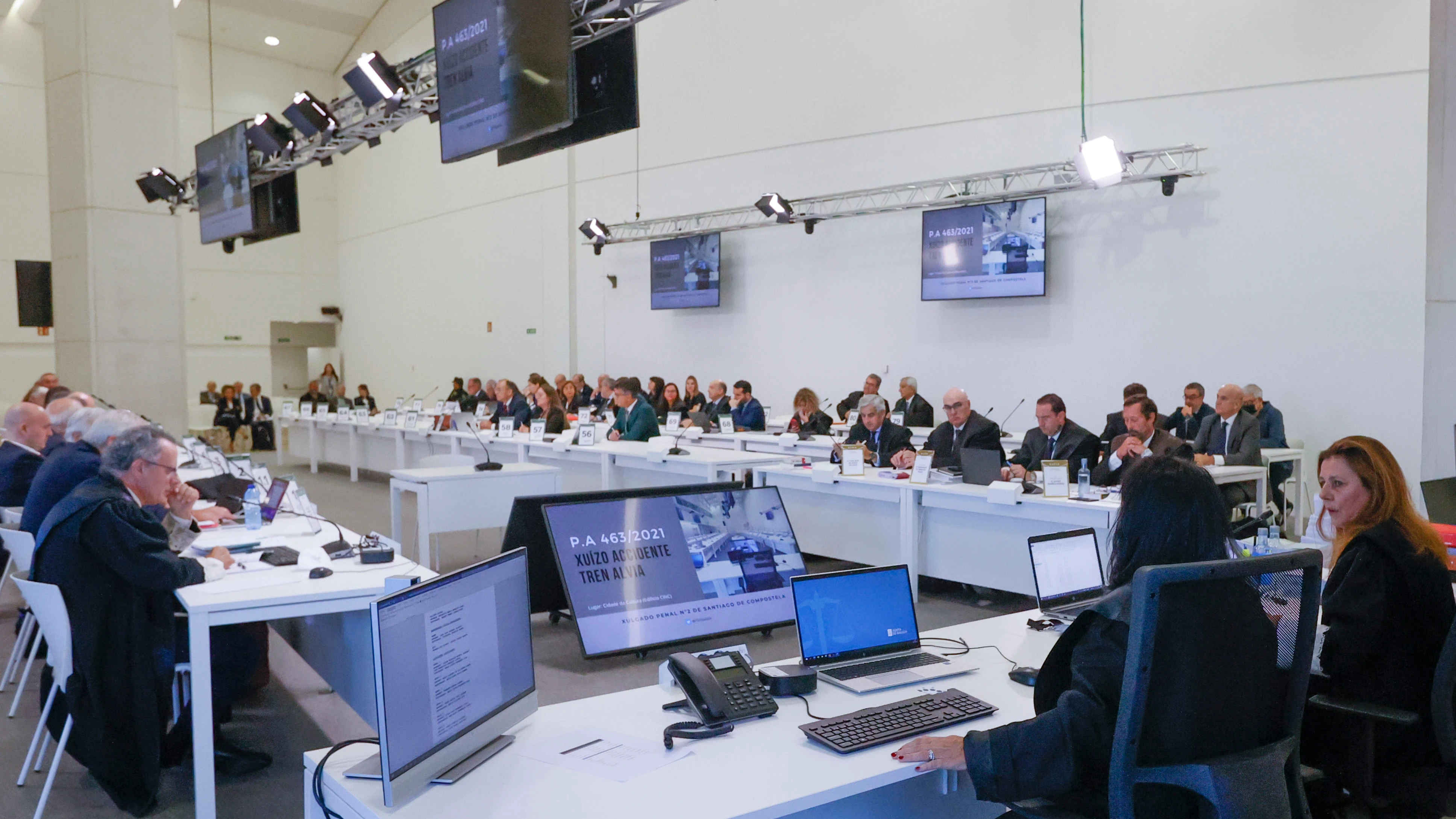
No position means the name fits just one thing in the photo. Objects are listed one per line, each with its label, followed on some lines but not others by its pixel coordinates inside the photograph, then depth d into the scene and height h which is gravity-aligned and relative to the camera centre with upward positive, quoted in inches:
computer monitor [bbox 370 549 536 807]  58.9 -19.8
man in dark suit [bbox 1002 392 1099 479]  228.2 -16.6
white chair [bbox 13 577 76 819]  105.5 -26.8
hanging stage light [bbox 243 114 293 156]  335.0 +86.3
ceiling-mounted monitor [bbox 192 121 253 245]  348.8 +72.6
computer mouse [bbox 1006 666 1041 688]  86.7 -27.6
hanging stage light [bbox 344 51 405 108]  266.5 +83.5
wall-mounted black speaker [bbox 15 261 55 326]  568.7 +51.7
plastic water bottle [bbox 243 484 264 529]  167.6 -23.4
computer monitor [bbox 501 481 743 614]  152.3 -27.3
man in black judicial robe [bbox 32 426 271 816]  111.2 -27.8
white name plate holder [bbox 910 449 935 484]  211.2 -21.3
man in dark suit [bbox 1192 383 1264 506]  255.6 -19.1
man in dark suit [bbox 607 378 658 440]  316.5 -13.1
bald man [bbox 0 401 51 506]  193.3 -13.8
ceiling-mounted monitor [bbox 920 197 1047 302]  348.5 +45.5
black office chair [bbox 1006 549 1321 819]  56.3 -19.8
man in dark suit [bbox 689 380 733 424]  425.7 -12.4
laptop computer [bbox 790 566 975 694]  88.7 -25.0
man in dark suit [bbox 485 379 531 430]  426.9 -13.2
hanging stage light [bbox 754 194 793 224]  399.2 +70.1
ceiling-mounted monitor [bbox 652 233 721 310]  463.2 +51.2
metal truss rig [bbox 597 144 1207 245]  324.2 +71.4
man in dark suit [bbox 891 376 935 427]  378.0 -13.4
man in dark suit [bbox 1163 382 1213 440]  307.9 -14.6
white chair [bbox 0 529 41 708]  136.3 -23.7
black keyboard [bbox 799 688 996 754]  71.8 -27.3
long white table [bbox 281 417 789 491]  263.6 -26.6
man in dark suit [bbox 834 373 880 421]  383.2 -9.5
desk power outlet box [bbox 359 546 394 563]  133.8 -24.7
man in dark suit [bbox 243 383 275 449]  624.7 -22.9
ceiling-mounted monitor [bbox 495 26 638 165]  209.6 +63.5
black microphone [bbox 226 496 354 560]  139.2 -24.9
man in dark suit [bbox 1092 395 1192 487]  212.8 -16.3
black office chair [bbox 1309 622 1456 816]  82.7 -35.7
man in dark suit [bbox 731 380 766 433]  396.2 -15.6
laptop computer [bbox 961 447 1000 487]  204.8 -20.2
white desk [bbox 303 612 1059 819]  61.5 -27.8
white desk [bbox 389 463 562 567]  231.3 -28.6
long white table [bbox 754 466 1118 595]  193.2 -33.6
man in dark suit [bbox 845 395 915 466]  249.9 -16.8
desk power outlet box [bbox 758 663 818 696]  83.2 -26.7
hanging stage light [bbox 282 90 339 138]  306.3 +84.9
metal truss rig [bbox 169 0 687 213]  204.5 +81.3
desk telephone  74.7 -26.1
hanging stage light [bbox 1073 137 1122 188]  299.4 +66.0
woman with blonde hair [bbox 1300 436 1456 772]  85.9 -23.1
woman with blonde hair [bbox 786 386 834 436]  349.4 -15.2
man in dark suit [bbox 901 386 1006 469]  245.3 -15.2
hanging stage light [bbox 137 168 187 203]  370.0 +76.3
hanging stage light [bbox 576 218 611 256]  491.5 +74.5
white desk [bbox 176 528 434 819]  109.3 -27.0
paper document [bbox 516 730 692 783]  67.7 -27.6
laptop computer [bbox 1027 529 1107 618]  110.3 -23.7
